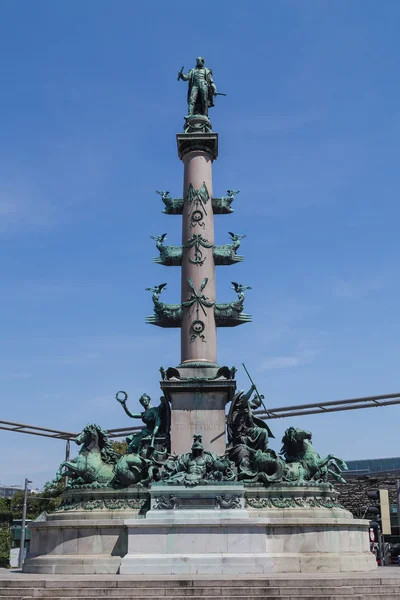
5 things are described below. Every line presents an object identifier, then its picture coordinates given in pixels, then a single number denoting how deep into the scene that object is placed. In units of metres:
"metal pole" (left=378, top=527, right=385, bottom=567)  30.93
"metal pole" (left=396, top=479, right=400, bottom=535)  35.22
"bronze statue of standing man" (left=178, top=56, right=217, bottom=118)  30.44
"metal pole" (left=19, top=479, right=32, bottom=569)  42.70
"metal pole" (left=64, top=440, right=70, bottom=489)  46.06
